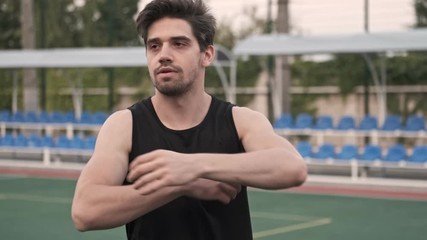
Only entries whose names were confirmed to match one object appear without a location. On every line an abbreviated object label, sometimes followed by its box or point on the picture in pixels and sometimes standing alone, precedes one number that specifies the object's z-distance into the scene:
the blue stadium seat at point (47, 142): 21.30
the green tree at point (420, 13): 22.09
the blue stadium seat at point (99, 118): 21.16
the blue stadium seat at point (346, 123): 18.15
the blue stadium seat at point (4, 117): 22.86
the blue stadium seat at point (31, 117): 22.31
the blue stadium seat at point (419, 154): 16.12
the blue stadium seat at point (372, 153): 16.72
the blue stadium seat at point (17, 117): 22.56
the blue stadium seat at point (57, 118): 21.98
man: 2.23
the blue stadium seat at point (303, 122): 18.41
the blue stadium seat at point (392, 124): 17.19
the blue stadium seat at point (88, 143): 20.41
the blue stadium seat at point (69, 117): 21.83
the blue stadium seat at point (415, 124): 16.89
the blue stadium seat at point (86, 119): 21.31
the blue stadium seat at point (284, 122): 18.53
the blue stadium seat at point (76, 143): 20.55
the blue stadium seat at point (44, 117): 22.17
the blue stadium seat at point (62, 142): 20.82
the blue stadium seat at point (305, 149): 17.62
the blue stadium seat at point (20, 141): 21.69
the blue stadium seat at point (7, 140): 21.78
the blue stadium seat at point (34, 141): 21.61
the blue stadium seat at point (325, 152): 17.34
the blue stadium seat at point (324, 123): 18.44
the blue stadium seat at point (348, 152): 17.06
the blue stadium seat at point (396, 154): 16.36
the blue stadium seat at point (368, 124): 17.52
